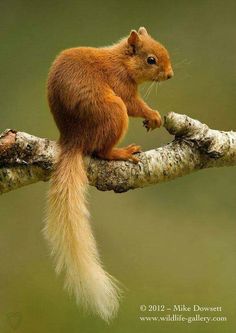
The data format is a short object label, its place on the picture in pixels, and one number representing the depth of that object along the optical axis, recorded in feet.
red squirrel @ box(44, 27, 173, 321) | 13.99
